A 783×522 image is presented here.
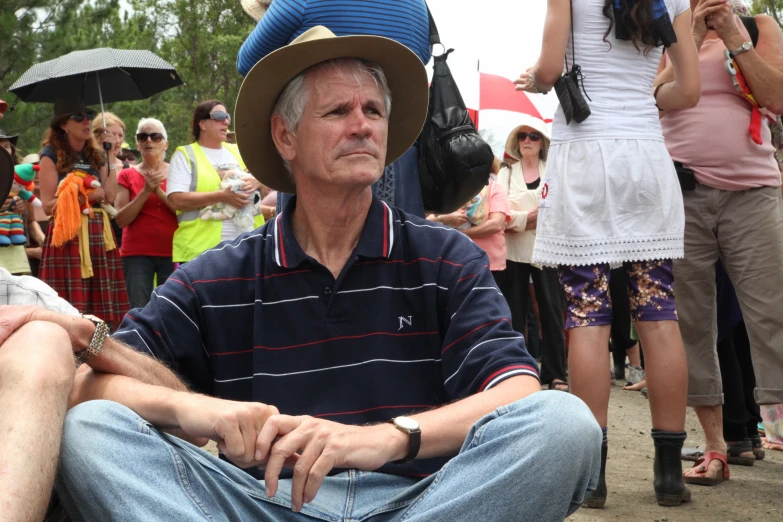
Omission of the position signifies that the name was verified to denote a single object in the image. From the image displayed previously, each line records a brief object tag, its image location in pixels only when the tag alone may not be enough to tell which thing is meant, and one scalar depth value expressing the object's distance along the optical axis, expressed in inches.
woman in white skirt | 164.7
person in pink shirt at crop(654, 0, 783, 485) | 184.2
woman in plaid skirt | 294.0
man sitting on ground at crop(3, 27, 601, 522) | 87.6
